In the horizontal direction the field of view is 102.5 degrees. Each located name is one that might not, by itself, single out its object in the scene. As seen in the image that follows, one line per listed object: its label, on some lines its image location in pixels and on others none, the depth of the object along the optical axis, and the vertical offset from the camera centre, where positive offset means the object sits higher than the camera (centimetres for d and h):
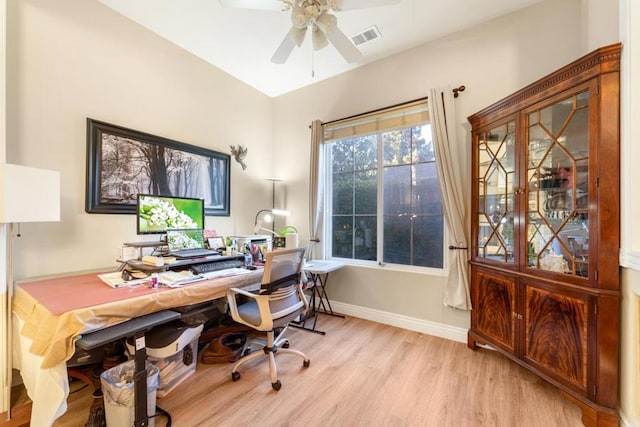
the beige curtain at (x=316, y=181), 329 +42
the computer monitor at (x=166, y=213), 206 +0
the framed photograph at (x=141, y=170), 213 +42
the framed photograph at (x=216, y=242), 248 -29
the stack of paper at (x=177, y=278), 176 -47
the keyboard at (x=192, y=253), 208 -34
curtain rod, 250 +119
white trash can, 137 -102
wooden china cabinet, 145 -10
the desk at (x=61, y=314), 121 -55
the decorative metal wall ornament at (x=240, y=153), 330 +78
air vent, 250 +180
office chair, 184 -68
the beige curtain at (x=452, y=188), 243 +25
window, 275 +29
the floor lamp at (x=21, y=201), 144 +7
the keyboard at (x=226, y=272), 198 -48
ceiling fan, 167 +135
